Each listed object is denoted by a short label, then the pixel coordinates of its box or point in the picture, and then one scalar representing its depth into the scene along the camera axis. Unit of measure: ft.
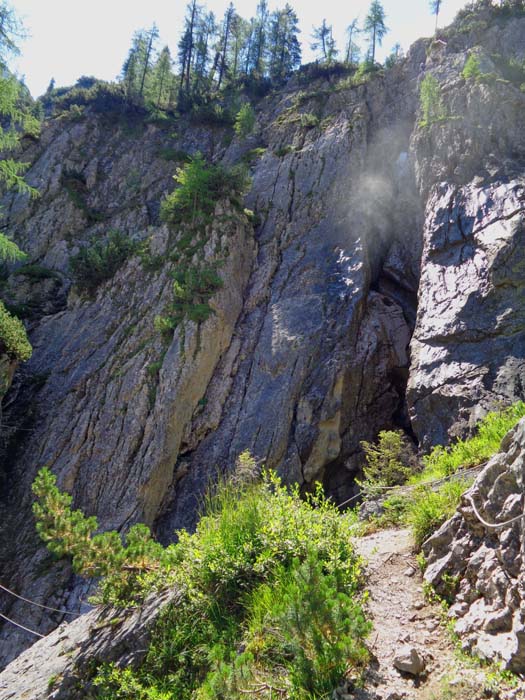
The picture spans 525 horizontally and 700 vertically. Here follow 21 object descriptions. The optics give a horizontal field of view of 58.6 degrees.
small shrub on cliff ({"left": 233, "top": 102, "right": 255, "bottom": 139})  94.48
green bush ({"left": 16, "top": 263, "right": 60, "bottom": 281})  72.69
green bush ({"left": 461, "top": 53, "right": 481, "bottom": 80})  60.90
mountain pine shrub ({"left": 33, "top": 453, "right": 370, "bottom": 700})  11.23
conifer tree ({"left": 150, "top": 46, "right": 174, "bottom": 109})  127.65
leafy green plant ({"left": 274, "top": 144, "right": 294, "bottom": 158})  77.36
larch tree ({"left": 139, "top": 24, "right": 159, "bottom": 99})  143.84
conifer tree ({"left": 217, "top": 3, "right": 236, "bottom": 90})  146.82
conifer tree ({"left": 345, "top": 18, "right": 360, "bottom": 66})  155.22
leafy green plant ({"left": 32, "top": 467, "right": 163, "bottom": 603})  17.52
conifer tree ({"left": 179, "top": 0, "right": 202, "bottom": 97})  134.38
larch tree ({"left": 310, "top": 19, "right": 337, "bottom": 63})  147.74
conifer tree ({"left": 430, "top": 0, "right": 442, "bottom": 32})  116.98
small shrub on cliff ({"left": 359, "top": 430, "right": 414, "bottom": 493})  30.81
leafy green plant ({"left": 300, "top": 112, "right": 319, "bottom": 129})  80.64
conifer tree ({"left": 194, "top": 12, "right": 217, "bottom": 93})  131.03
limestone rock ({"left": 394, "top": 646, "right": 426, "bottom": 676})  11.30
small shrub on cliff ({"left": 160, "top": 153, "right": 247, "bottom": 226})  64.80
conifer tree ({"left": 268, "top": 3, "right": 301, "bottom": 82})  135.33
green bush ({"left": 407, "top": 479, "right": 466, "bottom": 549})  16.57
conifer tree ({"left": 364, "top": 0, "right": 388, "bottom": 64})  136.56
